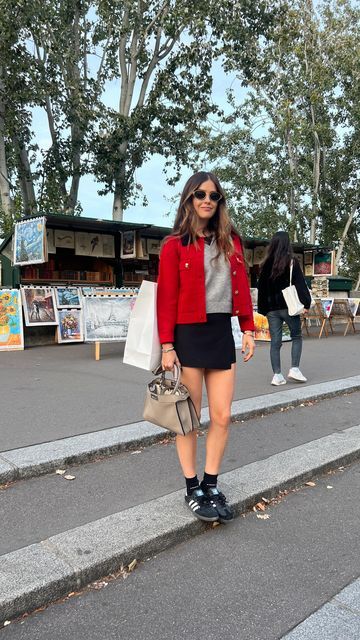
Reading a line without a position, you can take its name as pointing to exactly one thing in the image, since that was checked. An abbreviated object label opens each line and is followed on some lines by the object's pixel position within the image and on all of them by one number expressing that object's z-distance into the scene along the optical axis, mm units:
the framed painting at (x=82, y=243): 12086
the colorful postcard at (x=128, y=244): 12211
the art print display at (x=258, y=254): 15984
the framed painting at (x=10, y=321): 9352
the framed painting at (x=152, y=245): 13250
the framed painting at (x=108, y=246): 12541
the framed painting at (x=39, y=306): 9805
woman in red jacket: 2762
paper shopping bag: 2797
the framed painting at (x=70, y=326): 10484
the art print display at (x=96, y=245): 12312
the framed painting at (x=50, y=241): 11641
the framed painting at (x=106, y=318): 8586
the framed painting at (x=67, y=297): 10414
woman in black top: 6391
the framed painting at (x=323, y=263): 16188
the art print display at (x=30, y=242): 9812
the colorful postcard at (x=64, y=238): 11789
